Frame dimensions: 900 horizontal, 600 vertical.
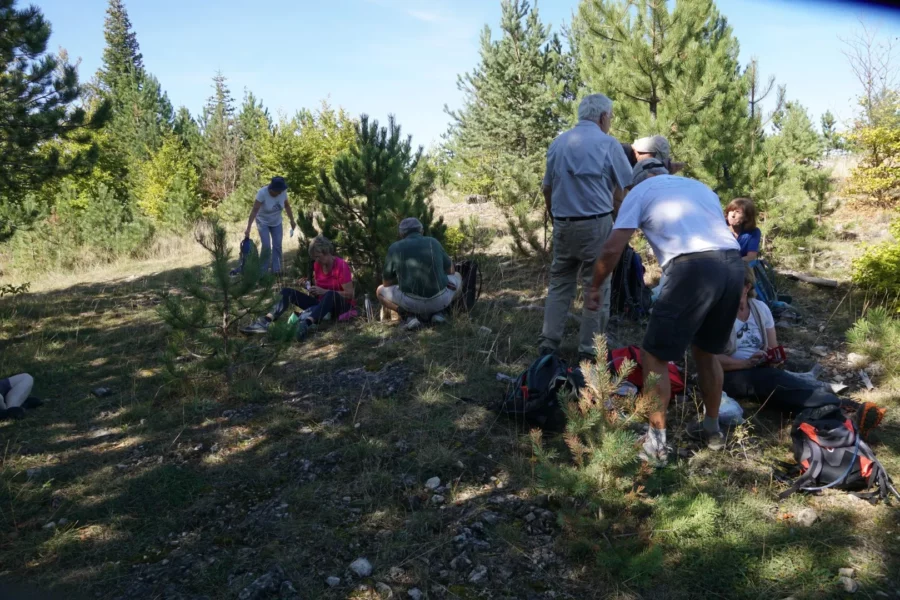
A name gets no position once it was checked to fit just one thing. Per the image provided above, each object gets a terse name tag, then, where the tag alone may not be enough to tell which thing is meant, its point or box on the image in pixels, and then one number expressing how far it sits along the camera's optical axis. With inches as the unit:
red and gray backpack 114.6
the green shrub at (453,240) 342.3
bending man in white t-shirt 114.0
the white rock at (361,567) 104.1
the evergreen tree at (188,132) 1163.9
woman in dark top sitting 205.8
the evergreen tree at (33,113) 269.1
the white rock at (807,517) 108.7
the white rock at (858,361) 179.0
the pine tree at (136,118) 1070.4
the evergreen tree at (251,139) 890.7
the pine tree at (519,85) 602.9
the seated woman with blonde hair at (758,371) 144.8
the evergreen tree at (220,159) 1079.6
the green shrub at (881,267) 214.5
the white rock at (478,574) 101.7
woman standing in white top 347.6
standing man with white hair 171.0
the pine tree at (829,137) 691.4
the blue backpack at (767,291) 216.4
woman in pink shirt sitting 251.6
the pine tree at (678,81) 274.4
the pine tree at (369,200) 280.7
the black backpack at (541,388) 145.7
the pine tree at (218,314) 167.3
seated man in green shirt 229.6
